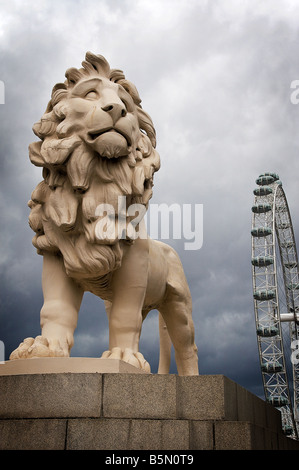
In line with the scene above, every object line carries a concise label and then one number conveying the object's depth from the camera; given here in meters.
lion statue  4.40
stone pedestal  3.38
